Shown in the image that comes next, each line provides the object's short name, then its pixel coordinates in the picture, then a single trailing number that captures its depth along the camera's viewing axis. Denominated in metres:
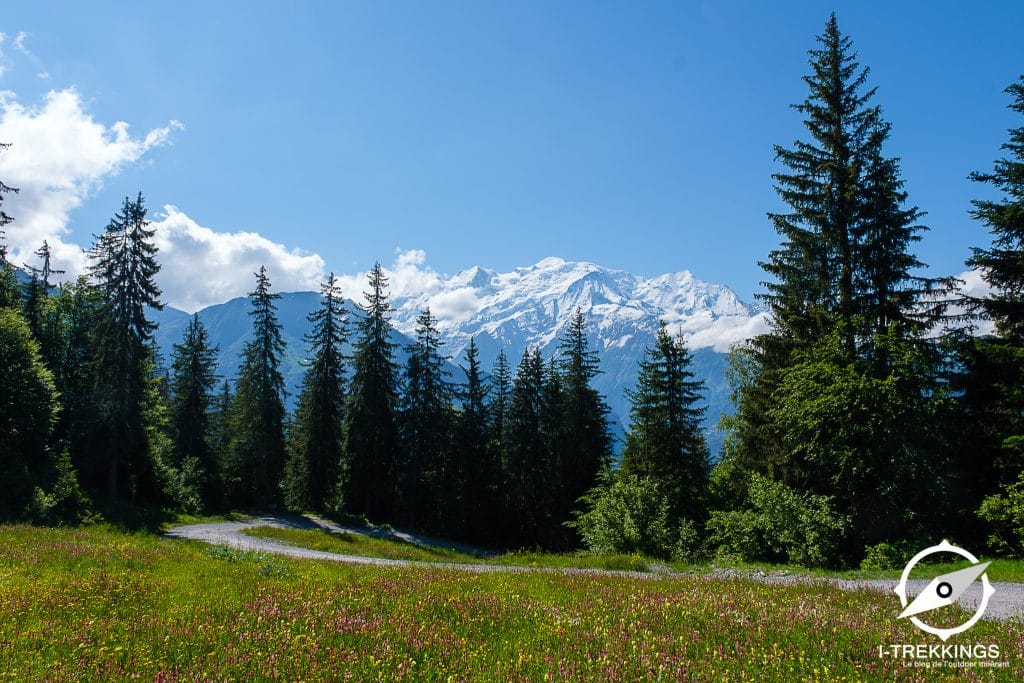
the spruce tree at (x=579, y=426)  48.78
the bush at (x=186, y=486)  38.19
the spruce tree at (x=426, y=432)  47.34
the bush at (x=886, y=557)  15.90
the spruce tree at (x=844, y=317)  18.41
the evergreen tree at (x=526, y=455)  50.50
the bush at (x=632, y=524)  21.14
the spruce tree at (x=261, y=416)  44.38
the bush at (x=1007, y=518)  15.54
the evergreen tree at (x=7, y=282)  26.90
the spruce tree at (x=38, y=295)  39.49
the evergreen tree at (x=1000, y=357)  18.39
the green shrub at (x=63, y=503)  21.06
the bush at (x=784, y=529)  17.42
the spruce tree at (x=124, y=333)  32.91
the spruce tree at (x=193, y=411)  46.69
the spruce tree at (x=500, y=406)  52.31
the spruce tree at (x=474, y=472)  50.62
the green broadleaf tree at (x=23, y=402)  24.42
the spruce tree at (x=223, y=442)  45.53
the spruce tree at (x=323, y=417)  44.47
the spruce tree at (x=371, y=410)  44.97
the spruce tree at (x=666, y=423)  33.88
